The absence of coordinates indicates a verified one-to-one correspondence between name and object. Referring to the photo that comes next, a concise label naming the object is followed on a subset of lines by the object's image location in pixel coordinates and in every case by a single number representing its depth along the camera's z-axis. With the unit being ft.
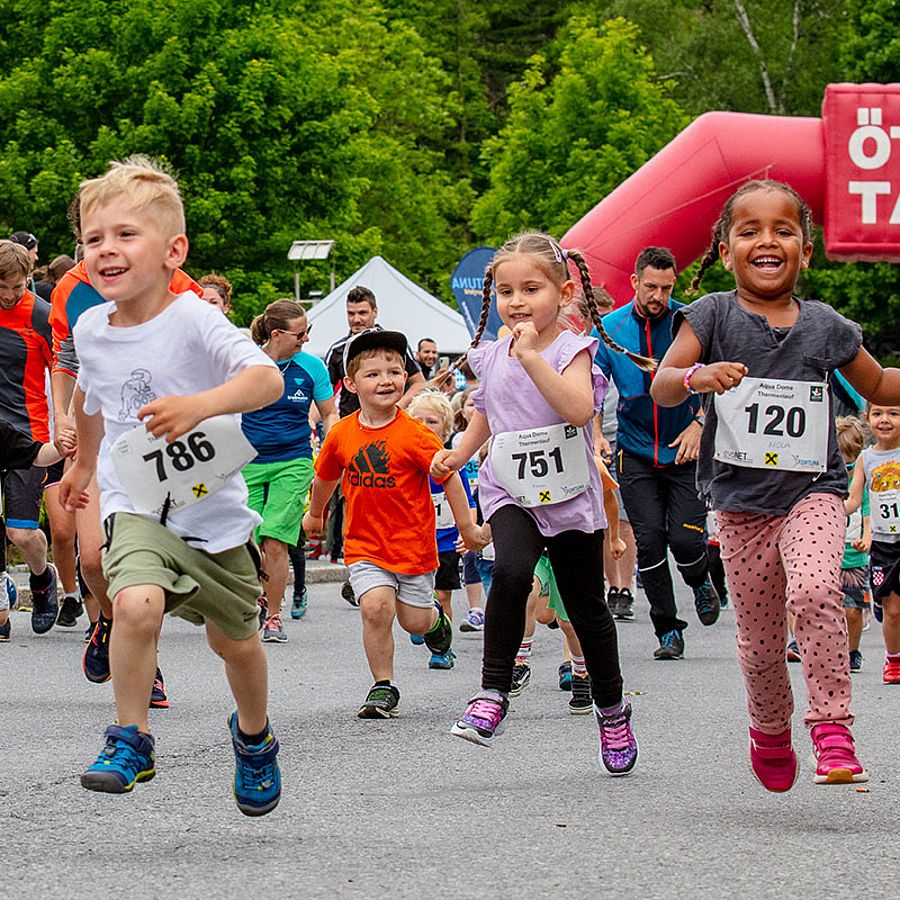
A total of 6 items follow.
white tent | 93.66
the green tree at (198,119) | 114.93
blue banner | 71.46
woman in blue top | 37.06
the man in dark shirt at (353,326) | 42.45
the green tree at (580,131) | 146.51
